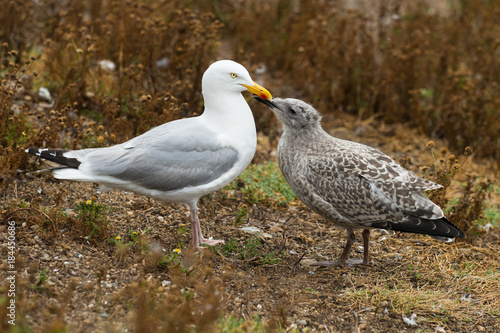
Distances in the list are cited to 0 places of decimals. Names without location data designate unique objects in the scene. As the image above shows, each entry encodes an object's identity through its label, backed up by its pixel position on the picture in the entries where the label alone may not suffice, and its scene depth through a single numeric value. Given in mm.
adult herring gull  7969
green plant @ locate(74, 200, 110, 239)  8008
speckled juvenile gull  8219
